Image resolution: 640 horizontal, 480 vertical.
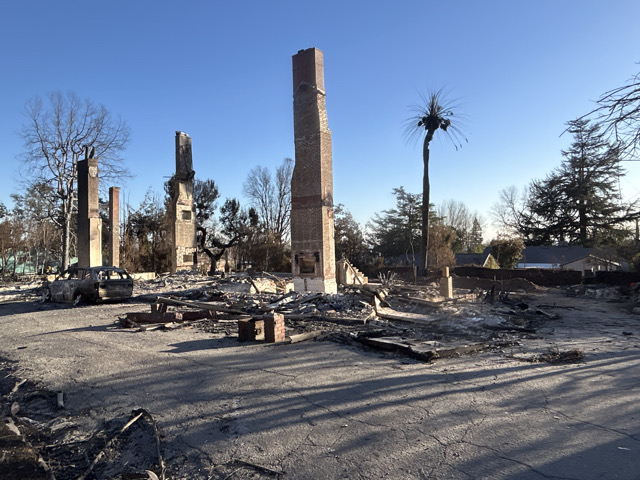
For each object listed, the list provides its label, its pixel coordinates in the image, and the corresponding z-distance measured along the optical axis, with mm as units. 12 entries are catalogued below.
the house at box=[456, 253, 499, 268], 45272
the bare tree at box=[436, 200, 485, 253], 65125
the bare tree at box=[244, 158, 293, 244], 50188
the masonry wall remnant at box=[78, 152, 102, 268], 25214
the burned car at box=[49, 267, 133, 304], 16250
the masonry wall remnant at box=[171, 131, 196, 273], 30719
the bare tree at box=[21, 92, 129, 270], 29297
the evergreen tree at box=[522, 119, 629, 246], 44844
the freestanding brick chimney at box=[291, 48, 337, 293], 18141
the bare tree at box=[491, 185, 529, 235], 50594
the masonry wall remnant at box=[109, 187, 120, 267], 28469
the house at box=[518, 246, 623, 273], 40516
